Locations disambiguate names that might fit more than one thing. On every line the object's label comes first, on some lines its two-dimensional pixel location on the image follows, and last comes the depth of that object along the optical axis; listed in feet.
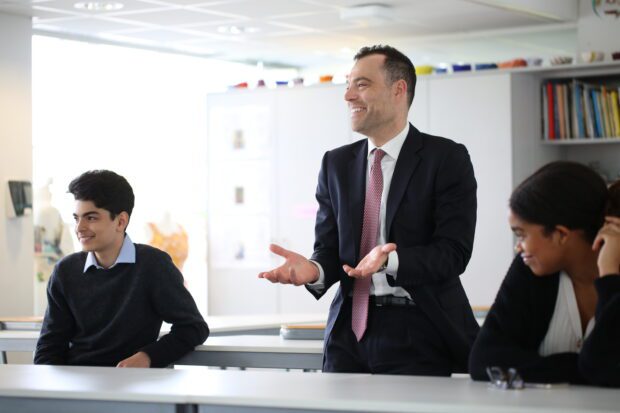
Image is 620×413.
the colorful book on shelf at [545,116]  24.89
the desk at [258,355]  13.39
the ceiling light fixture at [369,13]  23.07
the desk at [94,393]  8.80
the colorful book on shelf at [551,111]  24.79
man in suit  10.23
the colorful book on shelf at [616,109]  23.89
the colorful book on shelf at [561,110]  24.67
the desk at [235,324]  16.69
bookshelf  24.03
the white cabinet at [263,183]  27.20
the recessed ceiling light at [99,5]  21.84
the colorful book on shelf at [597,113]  24.11
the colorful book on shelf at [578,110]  24.32
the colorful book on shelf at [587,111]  24.20
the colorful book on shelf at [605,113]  24.01
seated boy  12.66
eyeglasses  8.57
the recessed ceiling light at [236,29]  25.50
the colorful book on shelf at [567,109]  24.62
